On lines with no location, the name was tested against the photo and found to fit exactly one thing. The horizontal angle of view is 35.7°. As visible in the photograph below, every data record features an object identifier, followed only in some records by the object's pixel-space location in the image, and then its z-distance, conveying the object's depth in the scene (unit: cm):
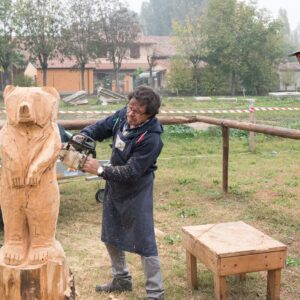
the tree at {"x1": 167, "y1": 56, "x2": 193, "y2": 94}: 2919
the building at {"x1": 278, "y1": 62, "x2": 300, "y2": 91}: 3428
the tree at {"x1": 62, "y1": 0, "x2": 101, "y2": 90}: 2906
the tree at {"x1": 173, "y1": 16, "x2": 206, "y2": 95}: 3009
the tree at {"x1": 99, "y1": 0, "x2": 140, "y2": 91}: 3031
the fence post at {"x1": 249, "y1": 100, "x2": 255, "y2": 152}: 933
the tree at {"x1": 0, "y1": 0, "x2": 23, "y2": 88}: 2702
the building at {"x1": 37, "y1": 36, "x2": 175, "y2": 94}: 3225
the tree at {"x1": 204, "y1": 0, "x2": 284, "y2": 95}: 2989
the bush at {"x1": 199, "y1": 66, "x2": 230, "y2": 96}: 2986
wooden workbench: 305
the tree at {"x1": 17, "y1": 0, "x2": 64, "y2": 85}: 2756
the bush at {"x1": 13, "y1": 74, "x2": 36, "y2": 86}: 2426
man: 291
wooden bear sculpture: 252
